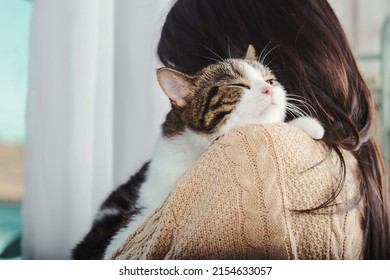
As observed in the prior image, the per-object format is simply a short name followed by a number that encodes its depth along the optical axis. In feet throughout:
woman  2.61
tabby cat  2.92
